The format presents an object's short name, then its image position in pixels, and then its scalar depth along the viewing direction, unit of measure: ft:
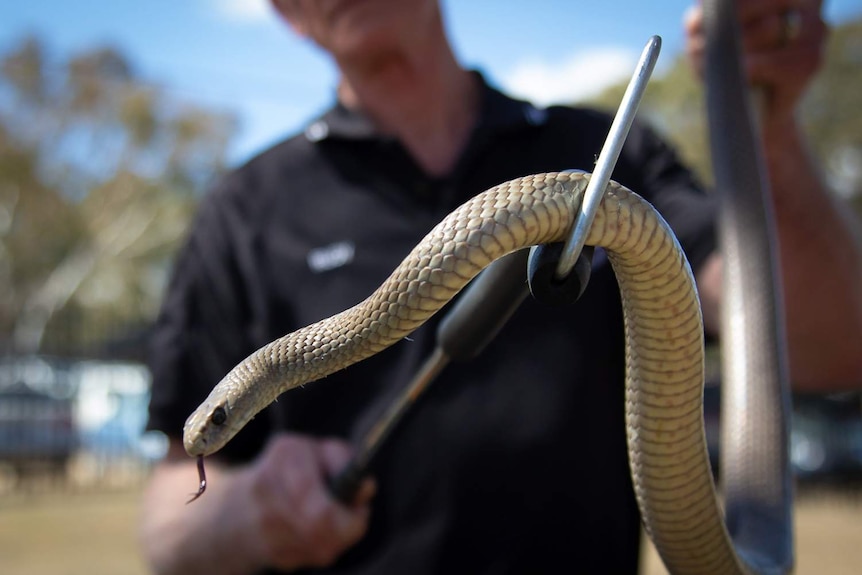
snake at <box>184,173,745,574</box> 2.72
